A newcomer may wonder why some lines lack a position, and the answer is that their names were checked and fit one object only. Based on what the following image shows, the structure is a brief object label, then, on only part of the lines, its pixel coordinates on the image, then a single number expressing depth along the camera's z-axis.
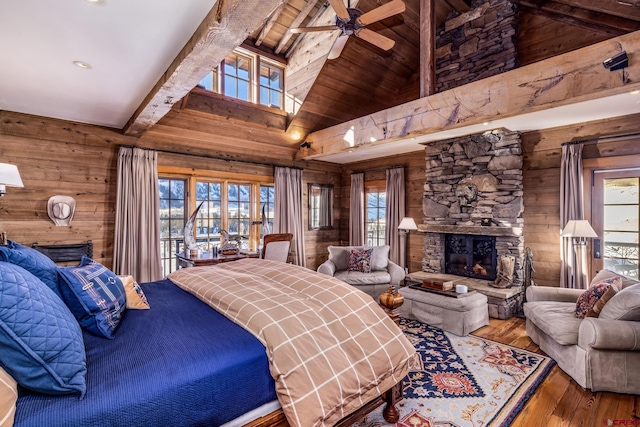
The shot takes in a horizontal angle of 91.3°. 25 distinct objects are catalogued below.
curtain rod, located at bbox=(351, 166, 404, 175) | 5.89
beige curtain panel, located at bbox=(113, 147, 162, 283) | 4.22
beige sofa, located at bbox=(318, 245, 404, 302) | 4.51
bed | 1.09
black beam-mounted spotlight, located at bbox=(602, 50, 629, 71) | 2.35
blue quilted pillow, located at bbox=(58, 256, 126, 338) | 1.52
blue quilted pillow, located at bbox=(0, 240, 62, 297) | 1.42
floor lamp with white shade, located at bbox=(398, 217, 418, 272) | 5.18
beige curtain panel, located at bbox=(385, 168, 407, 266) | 5.80
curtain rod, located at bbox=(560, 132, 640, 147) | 3.66
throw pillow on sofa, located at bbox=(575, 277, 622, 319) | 2.58
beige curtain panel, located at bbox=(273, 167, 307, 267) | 5.89
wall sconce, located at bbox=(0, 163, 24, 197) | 2.69
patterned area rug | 2.08
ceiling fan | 2.98
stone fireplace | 4.35
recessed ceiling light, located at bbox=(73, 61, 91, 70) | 2.50
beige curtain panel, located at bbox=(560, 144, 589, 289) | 3.95
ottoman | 3.42
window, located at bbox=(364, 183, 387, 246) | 6.36
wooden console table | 3.87
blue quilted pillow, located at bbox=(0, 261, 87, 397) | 1.01
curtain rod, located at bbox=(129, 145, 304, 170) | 4.70
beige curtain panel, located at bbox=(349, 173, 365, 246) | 6.51
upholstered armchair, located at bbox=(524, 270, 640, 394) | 2.29
